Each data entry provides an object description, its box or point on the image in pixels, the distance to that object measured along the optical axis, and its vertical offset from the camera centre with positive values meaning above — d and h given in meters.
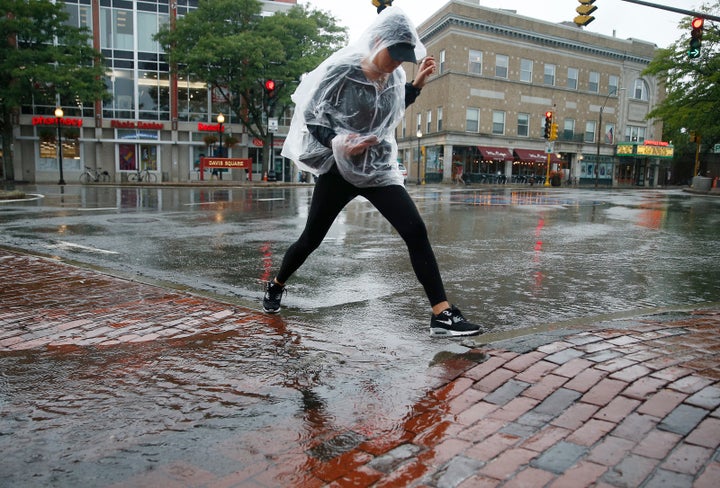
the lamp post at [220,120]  33.29 +3.64
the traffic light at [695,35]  18.11 +5.28
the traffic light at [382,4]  12.21 +4.10
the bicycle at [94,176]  35.03 -0.06
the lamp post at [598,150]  46.61 +3.33
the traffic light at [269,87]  18.48 +3.25
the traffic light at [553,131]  38.61 +4.10
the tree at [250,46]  33.78 +8.72
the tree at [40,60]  32.38 +7.13
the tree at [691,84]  29.50 +6.04
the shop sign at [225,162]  32.44 +1.00
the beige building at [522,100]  44.41 +7.80
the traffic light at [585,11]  16.77 +5.58
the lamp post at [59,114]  29.02 +3.32
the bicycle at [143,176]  35.78 +0.02
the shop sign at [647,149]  51.47 +3.92
